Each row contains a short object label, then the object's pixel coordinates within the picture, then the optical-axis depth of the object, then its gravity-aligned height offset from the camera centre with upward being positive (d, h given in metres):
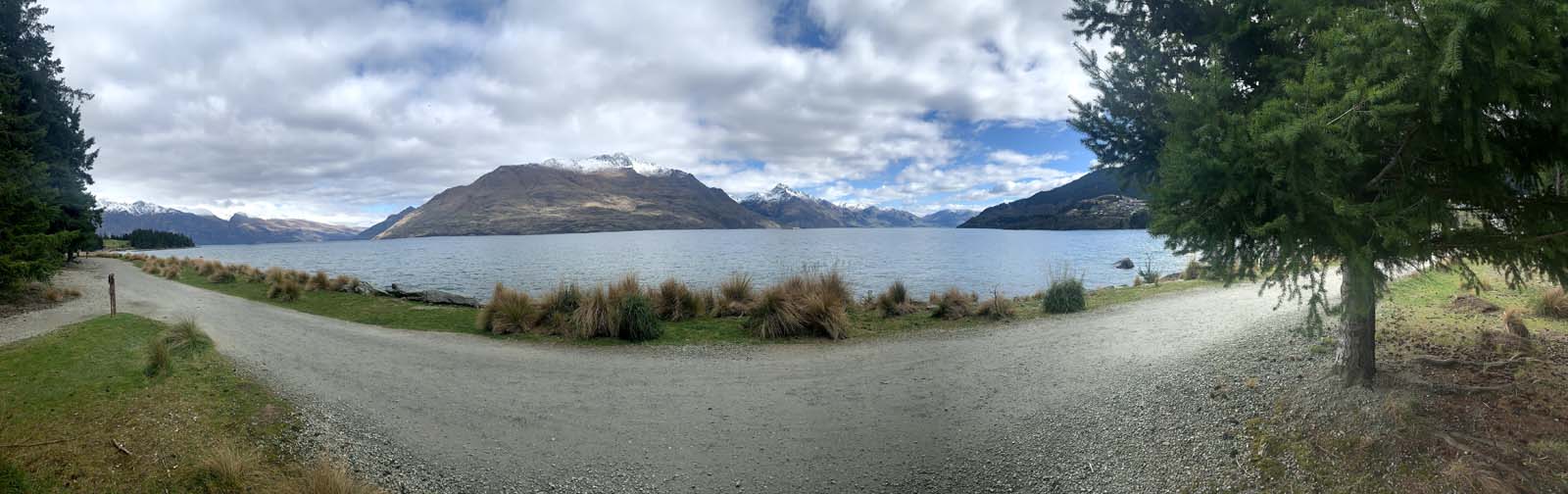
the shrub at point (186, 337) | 8.41 -1.54
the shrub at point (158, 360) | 6.91 -1.53
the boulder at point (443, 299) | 17.58 -2.05
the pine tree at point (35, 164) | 10.62 +2.25
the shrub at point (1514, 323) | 6.08 -1.06
